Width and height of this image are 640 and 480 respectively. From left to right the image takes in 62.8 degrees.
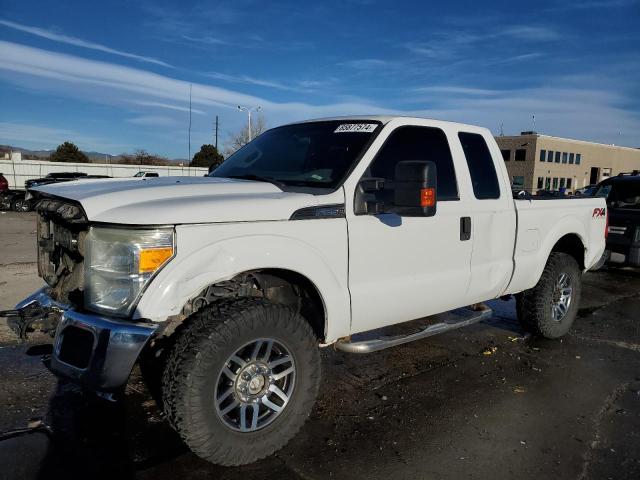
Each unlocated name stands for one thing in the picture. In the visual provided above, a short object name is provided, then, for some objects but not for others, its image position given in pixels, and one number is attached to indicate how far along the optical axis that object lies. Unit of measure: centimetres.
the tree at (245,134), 5062
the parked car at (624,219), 898
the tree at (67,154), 4362
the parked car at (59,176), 2212
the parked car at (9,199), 2228
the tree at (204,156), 4734
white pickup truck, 268
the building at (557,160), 5756
